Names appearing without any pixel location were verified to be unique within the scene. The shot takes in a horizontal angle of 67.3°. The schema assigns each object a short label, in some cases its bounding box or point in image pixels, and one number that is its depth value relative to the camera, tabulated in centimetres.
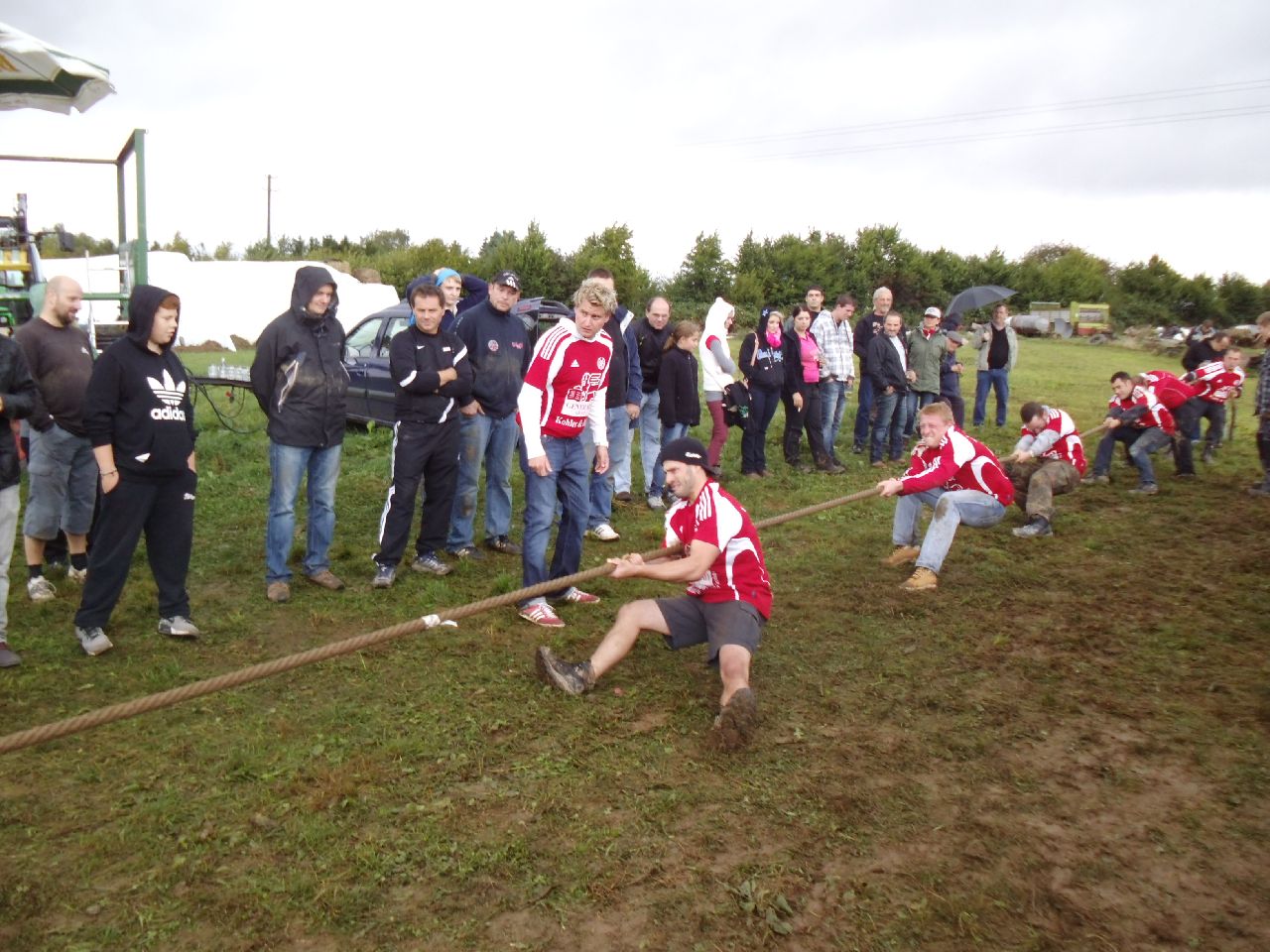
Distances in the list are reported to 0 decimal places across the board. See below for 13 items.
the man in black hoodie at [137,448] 510
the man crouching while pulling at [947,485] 693
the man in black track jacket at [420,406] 645
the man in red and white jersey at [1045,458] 873
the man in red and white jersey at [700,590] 473
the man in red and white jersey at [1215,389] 1130
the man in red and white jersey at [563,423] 573
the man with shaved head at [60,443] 586
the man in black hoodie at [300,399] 602
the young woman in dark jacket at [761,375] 1034
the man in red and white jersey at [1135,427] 1048
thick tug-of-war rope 341
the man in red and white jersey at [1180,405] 1086
